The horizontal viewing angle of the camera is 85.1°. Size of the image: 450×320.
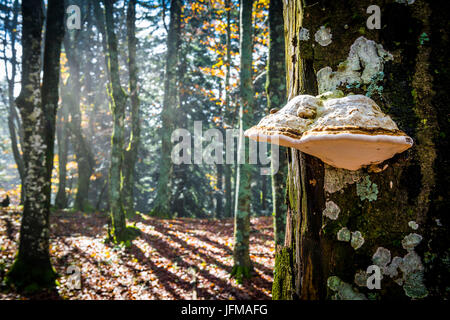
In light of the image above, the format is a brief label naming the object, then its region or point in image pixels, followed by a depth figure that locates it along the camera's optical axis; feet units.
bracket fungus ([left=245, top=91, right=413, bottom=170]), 2.89
